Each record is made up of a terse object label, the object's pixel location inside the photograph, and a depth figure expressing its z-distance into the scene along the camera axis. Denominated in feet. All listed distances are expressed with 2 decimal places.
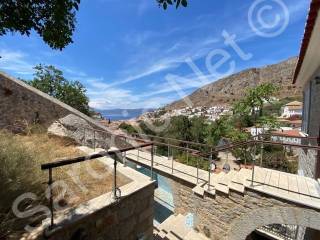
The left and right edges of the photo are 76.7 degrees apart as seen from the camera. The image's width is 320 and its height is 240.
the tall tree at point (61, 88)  47.78
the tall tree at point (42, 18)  7.74
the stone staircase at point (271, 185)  13.84
